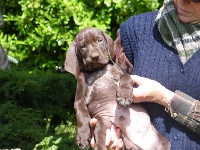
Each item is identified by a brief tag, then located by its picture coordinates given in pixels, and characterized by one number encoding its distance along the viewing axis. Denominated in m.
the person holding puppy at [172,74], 2.59
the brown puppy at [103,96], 2.68
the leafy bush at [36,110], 4.56
